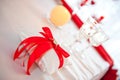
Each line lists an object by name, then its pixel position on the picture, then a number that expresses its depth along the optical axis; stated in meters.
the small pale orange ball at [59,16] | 0.91
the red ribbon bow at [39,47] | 0.78
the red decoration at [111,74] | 0.90
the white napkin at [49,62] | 0.79
